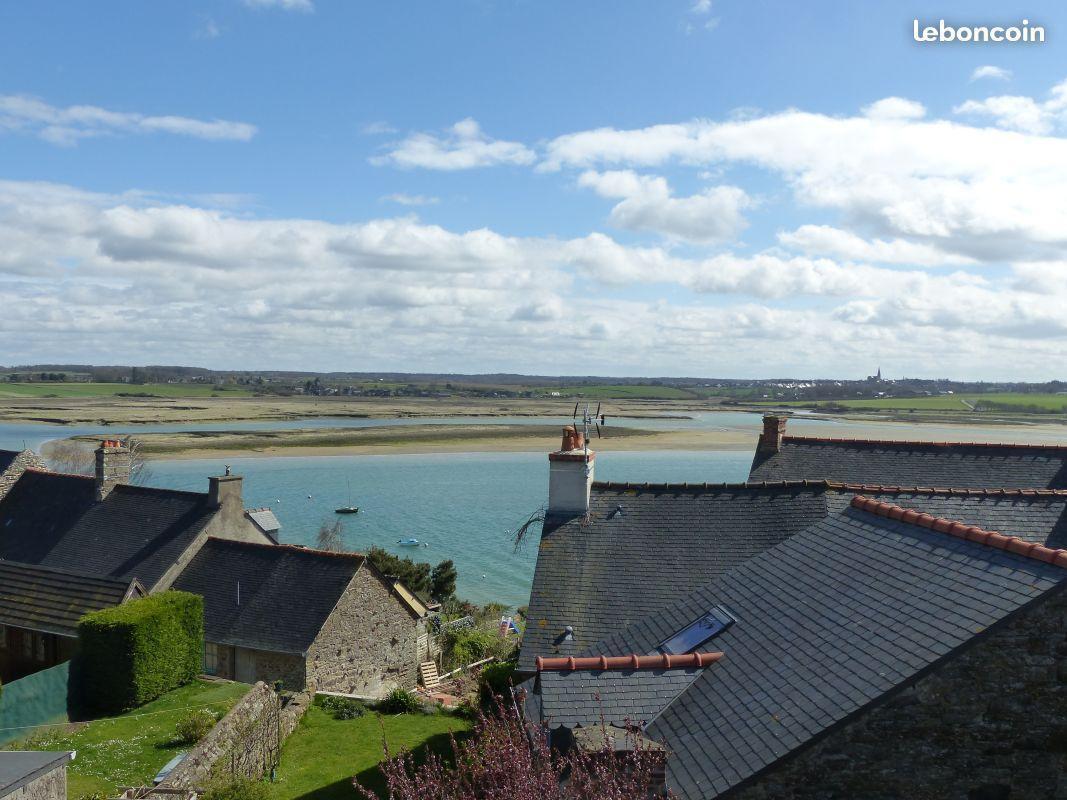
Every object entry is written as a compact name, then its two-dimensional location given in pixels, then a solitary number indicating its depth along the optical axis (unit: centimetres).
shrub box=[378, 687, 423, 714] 1694
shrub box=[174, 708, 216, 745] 1371
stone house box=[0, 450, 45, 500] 2809
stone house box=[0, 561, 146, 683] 1780
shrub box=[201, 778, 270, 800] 1058
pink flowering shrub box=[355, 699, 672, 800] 569
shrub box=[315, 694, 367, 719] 1650
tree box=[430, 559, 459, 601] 3009
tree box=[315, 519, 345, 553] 3756
